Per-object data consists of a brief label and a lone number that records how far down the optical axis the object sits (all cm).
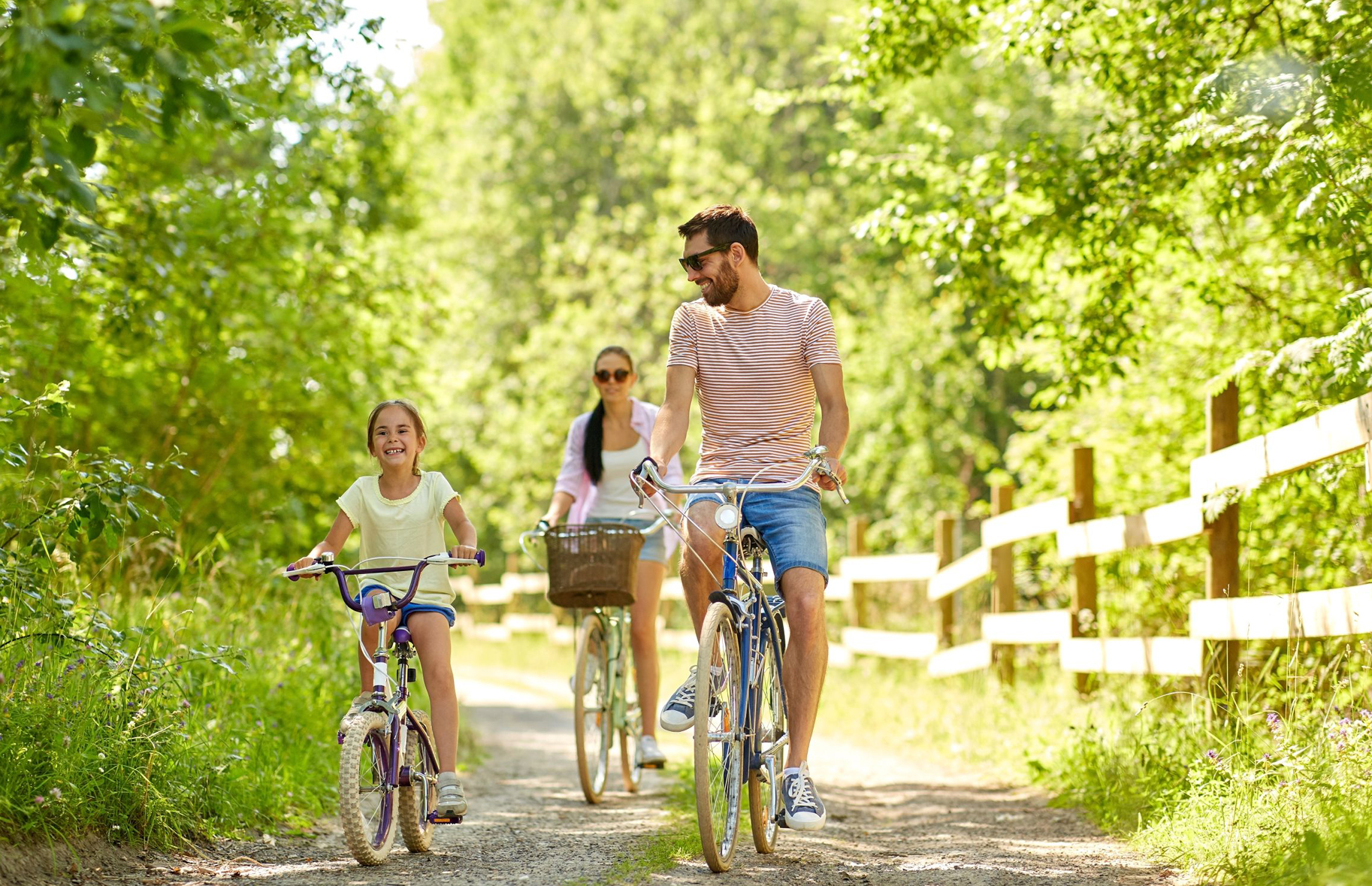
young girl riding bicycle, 966
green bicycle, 1226
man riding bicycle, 920
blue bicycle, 839
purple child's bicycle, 865
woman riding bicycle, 1352
